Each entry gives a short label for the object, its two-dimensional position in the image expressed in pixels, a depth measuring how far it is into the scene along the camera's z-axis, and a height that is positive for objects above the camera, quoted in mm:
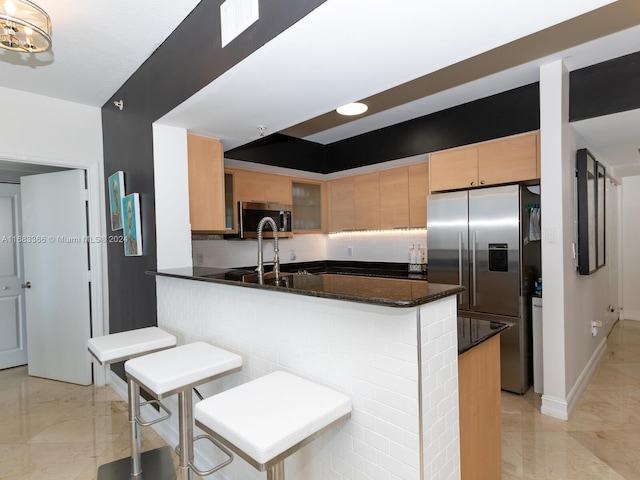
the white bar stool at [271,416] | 1044 -585
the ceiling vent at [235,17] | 1613 +1036
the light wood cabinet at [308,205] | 4582 +405
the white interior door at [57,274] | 3391 -332
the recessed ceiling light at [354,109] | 3170 +1147
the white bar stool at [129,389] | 1934 -824
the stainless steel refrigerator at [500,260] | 2990 -245
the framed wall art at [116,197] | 2889 +365
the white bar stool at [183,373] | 1477 -583
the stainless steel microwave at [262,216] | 3791 +221
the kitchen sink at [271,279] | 1668 -219
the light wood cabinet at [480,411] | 1525 -823
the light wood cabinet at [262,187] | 3918 +580
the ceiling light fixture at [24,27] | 1588 +1009
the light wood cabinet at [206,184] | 2795 +439
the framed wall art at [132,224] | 2643 +116
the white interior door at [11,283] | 3928 -451
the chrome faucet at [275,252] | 2184 -97
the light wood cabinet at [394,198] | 4070 +422
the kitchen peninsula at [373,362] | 1203 -495
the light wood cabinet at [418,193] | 3884 +443
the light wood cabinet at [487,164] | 2961 +618
